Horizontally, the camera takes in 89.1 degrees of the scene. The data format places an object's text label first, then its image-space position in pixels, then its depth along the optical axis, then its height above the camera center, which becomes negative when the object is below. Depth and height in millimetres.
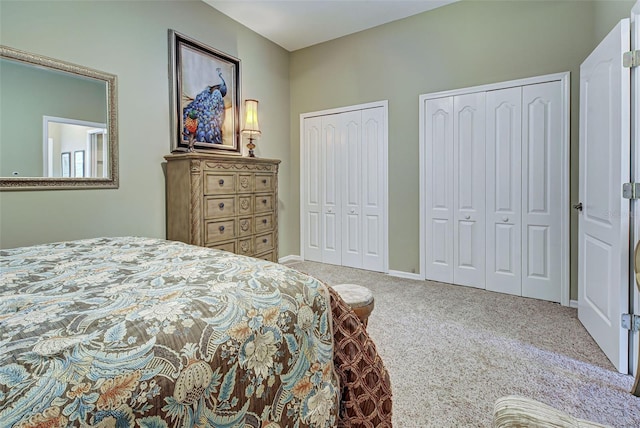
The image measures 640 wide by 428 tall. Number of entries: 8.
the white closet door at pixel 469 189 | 3387 +186
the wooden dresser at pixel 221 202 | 2795 +51
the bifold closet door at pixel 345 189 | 4098 +251
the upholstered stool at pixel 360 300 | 1618 -470
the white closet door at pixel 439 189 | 3572 +203
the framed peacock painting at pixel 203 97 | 3111 +1158
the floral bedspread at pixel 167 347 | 533 -277
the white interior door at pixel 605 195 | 1875 +75
